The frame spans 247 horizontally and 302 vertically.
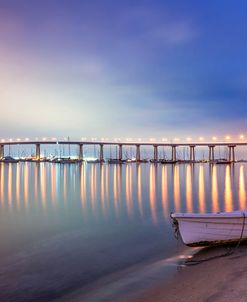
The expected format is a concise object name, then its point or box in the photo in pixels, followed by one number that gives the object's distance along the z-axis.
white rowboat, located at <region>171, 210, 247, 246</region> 8.90
